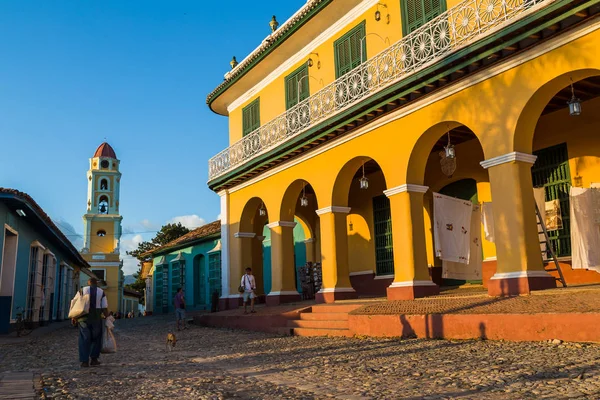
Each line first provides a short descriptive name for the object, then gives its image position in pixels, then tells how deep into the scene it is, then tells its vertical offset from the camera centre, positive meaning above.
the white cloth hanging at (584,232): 10.38 +1.21
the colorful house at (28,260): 15.38 +1.83
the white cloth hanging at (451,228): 12.16 +1.62
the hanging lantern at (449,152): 11.68 +3.06
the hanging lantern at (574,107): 9.45 +3.14
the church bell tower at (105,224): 48.06 +7.58
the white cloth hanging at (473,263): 13.17 +0.90
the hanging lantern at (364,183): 13.86 +2.95
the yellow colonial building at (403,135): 9.70 +3.69
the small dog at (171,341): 10.78 -0.53
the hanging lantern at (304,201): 16.55 +3.07
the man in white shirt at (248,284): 15.52 +0.70
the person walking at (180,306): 16.56 +0.19
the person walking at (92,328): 8.55 -0.19
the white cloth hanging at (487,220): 11.74 +1.67
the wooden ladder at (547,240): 10.06 +1.05
